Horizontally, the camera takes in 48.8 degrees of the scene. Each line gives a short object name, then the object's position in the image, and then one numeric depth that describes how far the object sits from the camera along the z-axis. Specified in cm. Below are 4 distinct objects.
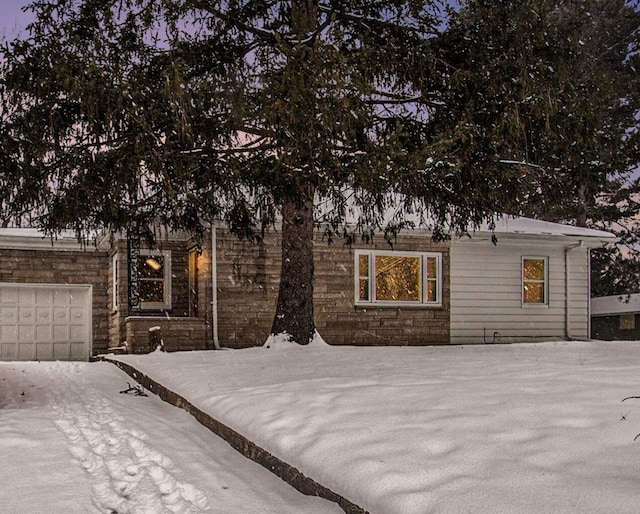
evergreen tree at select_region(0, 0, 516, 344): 911
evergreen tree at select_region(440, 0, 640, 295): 1031
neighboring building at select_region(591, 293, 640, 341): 2272
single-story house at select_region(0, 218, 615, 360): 1566
